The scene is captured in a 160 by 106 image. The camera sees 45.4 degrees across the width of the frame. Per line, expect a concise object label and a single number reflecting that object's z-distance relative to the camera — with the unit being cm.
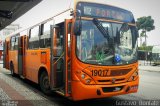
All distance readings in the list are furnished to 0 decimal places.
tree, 5467
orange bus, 523
